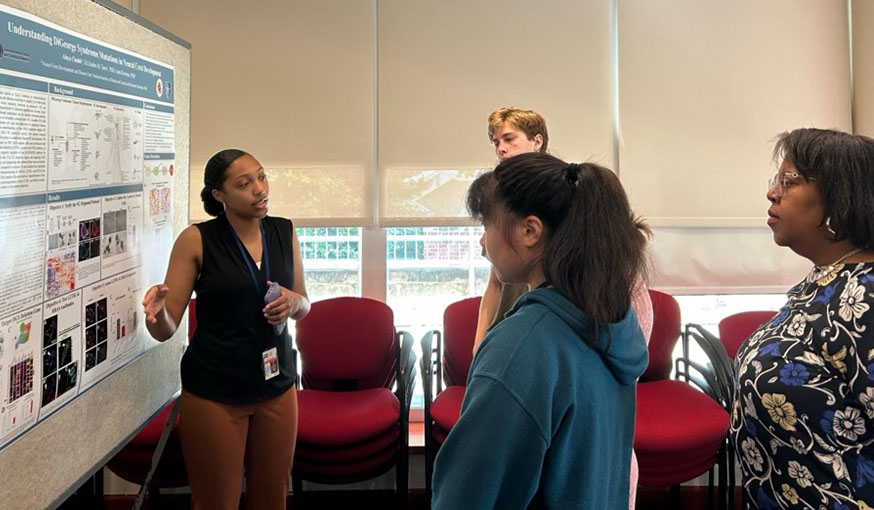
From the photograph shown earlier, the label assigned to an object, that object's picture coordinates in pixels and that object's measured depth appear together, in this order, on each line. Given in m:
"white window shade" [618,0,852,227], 3.06
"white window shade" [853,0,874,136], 3.00
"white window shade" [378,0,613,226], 3.01
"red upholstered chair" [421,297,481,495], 2.68
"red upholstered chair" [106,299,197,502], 2.34
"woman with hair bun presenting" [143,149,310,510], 1.83
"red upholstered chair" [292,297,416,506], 2.40
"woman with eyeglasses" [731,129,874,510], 1.13
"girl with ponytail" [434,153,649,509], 0.79
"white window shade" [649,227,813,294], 3.09
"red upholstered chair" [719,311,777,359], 2.86
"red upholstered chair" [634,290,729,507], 2.31
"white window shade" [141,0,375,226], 2.97
